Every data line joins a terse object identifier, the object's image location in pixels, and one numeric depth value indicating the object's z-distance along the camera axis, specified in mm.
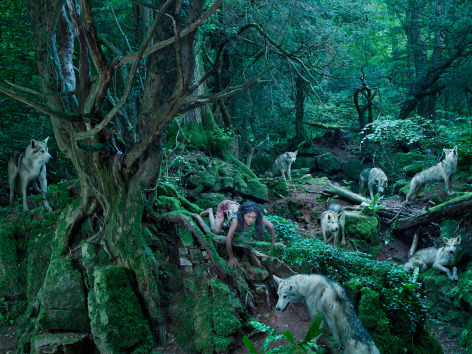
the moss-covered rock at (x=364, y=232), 10715
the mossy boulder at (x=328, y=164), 19484
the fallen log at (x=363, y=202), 11469
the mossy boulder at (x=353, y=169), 19125
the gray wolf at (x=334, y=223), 9469
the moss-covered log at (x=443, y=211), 9336
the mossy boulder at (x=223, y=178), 9891
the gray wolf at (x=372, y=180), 14188
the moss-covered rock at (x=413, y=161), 14724
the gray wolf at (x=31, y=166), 8289
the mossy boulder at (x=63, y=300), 5996
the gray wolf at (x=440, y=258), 9102
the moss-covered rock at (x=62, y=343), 5477
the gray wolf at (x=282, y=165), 15914
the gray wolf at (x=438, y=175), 11197
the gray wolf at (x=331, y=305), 4762
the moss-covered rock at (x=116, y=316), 5570
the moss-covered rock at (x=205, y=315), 5688
